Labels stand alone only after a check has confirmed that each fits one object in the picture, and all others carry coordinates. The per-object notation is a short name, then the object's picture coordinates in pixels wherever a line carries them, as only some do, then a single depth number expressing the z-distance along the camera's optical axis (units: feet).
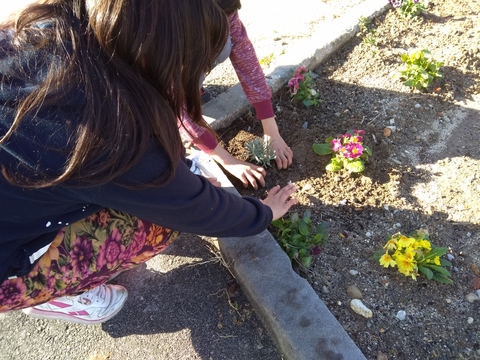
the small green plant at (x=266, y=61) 9.48
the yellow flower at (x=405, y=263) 5.98
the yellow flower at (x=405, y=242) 6.10
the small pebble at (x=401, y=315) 5.97
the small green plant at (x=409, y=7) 9.91
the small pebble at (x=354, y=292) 6.19
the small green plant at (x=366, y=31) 9.54
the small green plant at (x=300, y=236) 6.51
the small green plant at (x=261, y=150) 7.56
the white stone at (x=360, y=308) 5.99
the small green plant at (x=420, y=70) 8.43
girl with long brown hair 3.48
